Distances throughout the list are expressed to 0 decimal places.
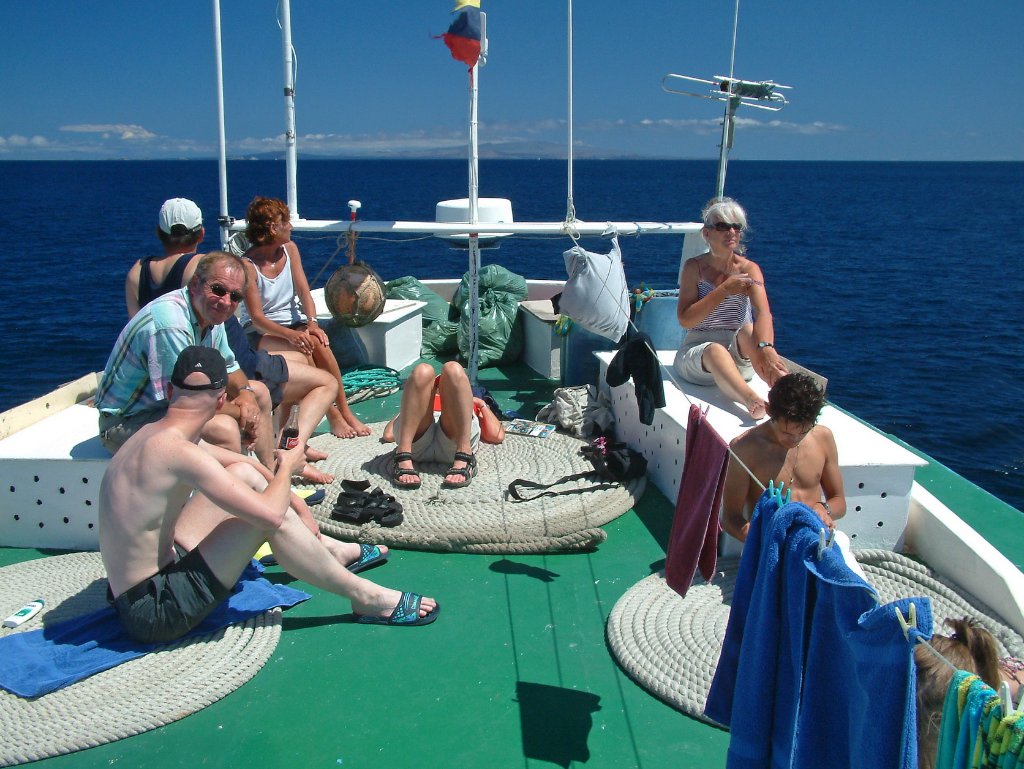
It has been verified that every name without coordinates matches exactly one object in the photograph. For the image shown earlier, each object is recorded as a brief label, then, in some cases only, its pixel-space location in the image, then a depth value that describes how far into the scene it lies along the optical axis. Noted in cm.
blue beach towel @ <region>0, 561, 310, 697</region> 277
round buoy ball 605
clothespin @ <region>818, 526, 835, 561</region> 183
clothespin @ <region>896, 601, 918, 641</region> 146
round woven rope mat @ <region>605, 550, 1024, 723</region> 293
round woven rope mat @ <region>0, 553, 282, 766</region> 260
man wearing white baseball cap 389
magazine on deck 512
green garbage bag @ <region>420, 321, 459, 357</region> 739
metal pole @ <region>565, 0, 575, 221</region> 534
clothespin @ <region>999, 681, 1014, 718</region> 131
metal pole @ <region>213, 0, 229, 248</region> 533
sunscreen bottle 310
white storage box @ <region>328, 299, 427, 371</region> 655
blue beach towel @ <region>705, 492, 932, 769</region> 152
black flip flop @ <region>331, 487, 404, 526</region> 397
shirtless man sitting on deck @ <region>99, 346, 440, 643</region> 267
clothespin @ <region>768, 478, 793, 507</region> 205
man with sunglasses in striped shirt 334
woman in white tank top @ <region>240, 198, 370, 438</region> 479
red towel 282
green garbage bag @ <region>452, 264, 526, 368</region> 700
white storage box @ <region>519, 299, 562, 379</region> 658
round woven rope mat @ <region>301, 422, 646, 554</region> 387
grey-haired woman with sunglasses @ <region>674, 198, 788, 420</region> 438
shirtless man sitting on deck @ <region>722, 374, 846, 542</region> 325
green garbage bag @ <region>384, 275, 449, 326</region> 754
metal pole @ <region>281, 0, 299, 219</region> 561
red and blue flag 515
